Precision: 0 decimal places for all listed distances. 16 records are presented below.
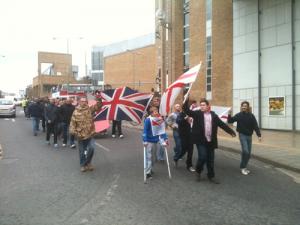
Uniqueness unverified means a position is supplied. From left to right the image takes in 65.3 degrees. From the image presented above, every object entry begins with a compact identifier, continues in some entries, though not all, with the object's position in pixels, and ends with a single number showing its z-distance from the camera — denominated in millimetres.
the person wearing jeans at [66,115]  7984
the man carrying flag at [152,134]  4741
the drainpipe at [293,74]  10827
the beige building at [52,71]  45680
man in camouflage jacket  5224
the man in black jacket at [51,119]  8130
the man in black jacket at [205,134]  4540
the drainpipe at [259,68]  11926
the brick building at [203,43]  13943
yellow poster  11270
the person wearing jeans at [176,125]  5516
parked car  19028
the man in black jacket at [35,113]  10242
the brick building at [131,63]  38094
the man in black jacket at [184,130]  5418
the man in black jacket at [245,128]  5030
